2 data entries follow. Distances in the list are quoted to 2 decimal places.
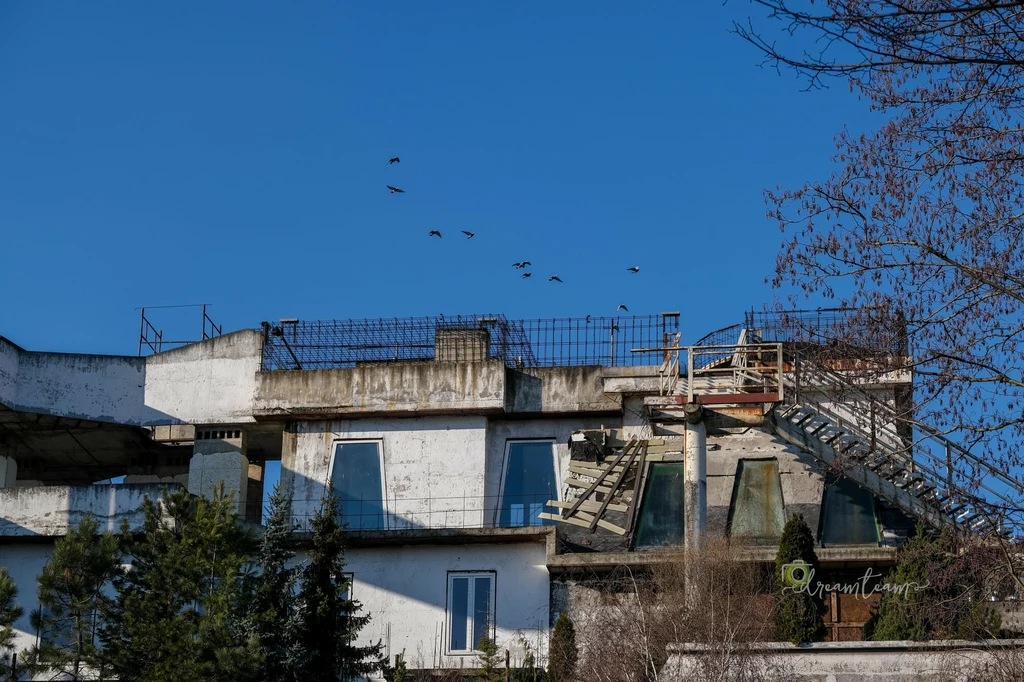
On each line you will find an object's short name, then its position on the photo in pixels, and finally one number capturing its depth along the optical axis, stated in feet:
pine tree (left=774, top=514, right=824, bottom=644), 85.40
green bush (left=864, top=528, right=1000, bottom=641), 61.41
